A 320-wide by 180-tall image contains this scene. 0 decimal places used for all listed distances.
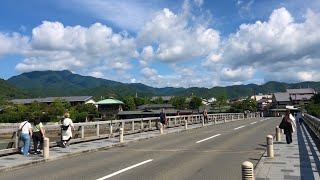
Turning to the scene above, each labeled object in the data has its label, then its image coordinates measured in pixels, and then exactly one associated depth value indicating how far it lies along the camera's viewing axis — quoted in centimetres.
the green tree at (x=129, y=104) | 9920
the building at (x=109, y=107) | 8641
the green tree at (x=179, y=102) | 10206
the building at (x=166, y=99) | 12510
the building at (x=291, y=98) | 9244
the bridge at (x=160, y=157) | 740
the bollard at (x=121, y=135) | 1422
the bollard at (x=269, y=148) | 927
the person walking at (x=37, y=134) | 1076
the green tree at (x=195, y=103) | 10339
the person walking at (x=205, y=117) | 2893
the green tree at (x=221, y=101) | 10421
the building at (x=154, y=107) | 9317
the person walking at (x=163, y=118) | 2027
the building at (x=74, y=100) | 10012
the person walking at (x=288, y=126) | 1259
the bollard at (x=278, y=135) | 1377
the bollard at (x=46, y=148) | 978
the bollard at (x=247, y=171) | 469
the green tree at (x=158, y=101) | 11510
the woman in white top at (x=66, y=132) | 1225
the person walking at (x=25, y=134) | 1032
